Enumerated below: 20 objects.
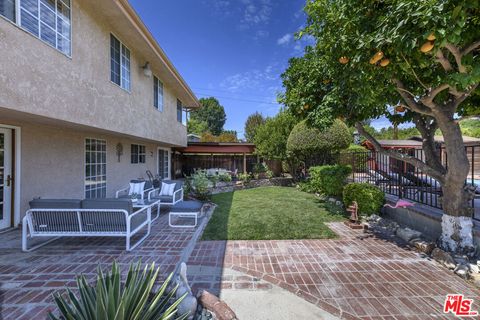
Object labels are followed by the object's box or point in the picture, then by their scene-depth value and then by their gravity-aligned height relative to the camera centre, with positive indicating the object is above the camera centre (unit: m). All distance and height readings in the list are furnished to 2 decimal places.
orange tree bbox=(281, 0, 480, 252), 3.10 +1.68
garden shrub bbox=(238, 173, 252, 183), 15.63 -1.22
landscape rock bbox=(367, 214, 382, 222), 6.71 -1.81
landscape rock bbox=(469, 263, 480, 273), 3.82 -1.92
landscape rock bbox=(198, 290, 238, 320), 2.55 -1.83
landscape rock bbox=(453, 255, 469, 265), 4.04 -1.88
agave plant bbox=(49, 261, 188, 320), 1.98 -1.40
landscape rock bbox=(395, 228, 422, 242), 5.23 -1.82
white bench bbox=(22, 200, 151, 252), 4.55 -1.34
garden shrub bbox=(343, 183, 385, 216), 6.91 -1.22
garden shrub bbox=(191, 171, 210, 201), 10.12 -1.29
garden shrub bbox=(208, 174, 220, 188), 13.53 -1.15
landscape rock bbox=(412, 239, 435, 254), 4.68 -1.89
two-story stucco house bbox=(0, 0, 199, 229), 3.88 +1.56
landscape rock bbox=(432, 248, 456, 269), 4.07 -1.91
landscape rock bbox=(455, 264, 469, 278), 3.78 -1.95
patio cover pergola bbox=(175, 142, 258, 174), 19.94 -0.02
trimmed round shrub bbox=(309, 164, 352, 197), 10.02 -0.83
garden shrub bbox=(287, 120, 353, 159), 12.82 +1.31
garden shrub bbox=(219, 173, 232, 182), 15.99 -1.28
